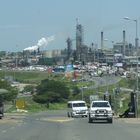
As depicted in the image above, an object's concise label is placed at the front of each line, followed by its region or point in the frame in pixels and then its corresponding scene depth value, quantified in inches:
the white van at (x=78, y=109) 3021.7
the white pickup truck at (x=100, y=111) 2095.2
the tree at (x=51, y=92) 5649.6
